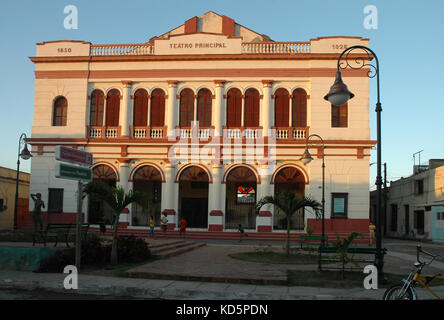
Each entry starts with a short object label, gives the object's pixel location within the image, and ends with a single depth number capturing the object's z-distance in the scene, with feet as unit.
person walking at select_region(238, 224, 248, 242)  86.63
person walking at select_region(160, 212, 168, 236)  88.66
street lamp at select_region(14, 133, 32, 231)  84.17
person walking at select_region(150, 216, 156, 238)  86.33
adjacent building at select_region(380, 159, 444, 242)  115.55
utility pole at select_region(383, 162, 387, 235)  142.00
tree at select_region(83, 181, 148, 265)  45.39
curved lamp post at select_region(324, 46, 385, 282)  36.47
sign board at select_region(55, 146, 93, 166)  33.76
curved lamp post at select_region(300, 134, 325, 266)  76.64
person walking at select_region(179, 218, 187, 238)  86.28
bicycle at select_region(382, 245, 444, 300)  24.99
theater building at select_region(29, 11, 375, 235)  91.76
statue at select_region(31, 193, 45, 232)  61.87
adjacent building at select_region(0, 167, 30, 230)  119.65
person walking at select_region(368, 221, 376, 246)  87.31
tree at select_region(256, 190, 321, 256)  56.85
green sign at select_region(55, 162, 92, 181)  33.50
